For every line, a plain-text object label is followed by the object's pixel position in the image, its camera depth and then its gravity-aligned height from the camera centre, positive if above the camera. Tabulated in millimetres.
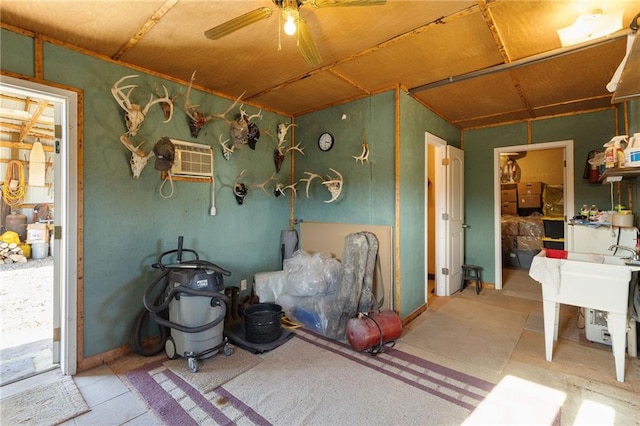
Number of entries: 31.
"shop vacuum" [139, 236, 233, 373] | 2375 -771
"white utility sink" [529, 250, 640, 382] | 2156 -633
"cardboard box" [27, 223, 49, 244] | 6750 -365
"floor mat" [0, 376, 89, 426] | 1832 -1263
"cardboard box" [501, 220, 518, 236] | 6113 -353
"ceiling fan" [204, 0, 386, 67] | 1579 +1108
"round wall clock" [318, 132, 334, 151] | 3779 +944
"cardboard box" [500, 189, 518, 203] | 6503 +348
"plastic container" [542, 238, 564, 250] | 5518 -639
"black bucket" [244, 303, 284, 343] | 2754 -1068
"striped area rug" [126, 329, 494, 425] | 1829 -1269
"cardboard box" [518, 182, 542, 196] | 6227 +482
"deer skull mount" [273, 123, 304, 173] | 3953 +881
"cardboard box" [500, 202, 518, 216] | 6500 +53
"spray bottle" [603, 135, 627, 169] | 2523 +496
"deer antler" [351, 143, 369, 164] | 3400 +687
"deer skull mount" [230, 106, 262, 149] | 3323 +982
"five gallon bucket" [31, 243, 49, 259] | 6711 -762
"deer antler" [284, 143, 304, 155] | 3966 +897
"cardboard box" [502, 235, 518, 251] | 6090 -685
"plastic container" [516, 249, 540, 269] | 5883 -944
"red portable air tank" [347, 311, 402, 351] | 2537 -1051
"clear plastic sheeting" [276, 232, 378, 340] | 2977 -824
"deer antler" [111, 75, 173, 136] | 2447 +949
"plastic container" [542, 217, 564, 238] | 5527 -333
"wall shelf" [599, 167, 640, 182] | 2361 +323
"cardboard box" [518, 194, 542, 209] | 6234 +197
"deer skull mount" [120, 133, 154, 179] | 2501 +526
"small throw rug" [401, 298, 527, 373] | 2588 -1277
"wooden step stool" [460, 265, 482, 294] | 4520 -1031
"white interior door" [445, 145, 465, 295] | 4324 -104
